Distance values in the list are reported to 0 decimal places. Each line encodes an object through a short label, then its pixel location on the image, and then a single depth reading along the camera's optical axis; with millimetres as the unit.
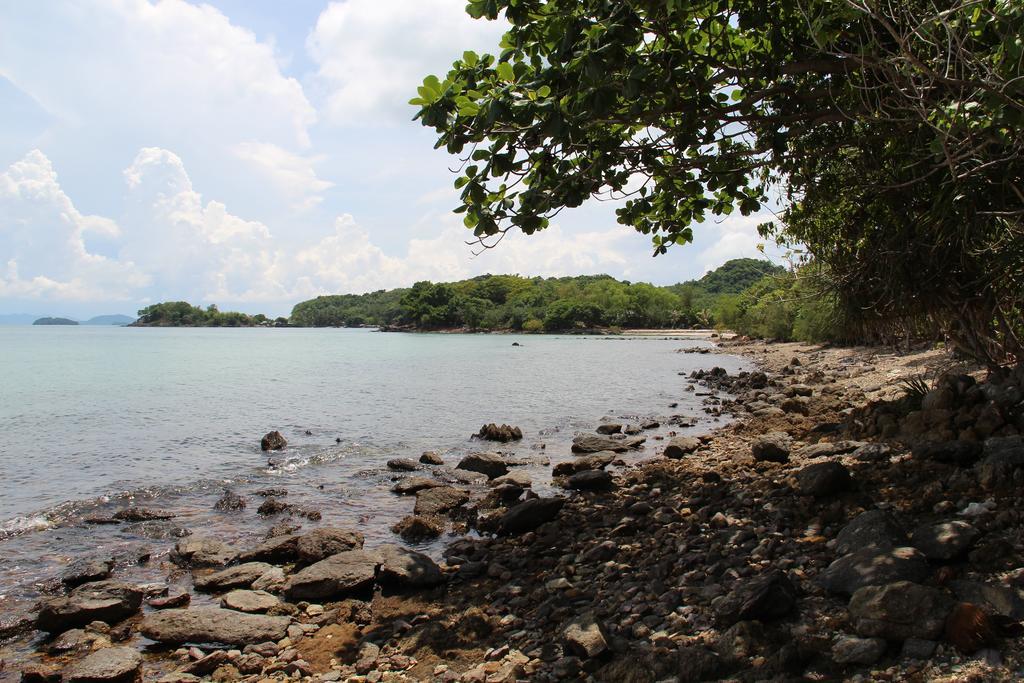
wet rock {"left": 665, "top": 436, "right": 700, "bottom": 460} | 13984
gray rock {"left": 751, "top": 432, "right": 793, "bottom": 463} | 10633
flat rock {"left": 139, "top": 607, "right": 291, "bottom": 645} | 6754
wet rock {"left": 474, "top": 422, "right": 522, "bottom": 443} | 19516
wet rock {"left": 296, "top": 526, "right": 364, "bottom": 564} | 9031
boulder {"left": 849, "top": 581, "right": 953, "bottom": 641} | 4254
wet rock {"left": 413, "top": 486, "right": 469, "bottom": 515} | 11391
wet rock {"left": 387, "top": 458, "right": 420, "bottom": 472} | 15562
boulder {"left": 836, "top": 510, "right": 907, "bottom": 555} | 5551
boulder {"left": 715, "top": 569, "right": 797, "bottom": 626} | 5051
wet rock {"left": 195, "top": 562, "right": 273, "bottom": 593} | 8281
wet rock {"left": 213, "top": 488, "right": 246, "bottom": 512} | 12409
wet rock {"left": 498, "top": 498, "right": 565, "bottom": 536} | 9648
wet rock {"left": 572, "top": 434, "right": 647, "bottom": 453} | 16836
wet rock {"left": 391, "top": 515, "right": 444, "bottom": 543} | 10119
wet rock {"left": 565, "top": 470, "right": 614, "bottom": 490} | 11812
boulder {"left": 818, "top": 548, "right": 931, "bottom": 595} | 4984
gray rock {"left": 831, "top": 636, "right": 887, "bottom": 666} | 4211
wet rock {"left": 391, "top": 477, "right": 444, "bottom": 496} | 13203
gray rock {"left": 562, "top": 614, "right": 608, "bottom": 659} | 5262
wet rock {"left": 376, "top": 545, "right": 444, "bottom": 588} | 7832
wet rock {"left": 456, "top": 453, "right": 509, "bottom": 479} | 14484
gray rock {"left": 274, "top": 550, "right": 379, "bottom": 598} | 7770
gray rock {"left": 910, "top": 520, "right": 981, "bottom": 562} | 5125
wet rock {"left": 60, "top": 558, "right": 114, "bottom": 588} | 8531
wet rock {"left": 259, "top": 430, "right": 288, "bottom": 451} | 18969
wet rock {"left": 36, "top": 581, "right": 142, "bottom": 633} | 7128
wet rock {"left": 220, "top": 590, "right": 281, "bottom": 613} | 7430
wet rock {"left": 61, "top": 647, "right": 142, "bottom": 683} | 5836
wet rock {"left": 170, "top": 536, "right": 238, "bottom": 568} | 9172
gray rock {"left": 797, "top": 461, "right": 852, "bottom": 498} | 7547
